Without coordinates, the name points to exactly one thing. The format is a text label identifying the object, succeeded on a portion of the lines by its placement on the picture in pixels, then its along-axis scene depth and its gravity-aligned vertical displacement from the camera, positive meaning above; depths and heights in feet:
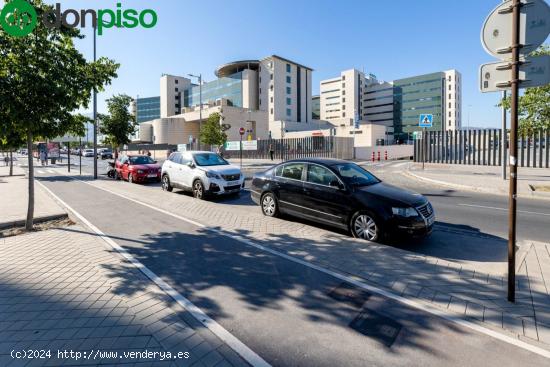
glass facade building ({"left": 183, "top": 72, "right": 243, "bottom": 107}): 266.77 +68.02
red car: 56.49 -0.21
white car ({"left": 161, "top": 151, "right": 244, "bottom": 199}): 36.83 -0.82
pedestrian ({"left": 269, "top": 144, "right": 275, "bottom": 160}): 119.63 +6.25
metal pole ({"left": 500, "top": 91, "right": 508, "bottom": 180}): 44.02 +4.85
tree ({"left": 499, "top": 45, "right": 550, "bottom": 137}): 37.45 +6.95
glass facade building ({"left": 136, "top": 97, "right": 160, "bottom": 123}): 366.43 +67.76
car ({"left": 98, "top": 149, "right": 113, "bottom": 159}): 177.47 +7.00
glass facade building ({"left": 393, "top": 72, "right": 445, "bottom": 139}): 340.39 +73.19
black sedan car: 18.70 -2.09
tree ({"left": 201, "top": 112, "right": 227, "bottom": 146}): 110.83 +11.84
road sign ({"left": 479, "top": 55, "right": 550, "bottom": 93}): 11.50 +3.43
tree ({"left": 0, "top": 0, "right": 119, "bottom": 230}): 20.70 +5.87
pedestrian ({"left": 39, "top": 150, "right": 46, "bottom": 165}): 132.76 +4.86
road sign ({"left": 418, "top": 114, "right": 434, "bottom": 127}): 63.36 +9.33
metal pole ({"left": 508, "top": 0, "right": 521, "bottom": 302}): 11.32 +1.51
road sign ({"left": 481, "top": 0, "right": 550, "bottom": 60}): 11.35 +5.01
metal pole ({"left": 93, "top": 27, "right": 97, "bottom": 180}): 63.52 +6.14
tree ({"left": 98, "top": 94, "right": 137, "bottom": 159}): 79.25 +11.37
